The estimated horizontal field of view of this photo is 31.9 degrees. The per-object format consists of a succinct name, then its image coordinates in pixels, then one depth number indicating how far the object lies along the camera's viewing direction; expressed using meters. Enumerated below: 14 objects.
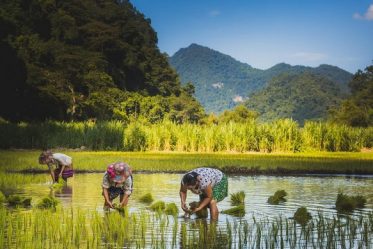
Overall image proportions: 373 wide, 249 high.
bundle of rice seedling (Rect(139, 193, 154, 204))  15.20
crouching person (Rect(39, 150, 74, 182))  18.72
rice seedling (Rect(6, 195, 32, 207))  13.88
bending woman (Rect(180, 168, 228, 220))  11.87
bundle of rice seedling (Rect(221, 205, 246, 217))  13.06
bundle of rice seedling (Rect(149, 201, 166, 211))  13.58
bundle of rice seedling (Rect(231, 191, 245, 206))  14.87
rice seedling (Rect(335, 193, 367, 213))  13.98
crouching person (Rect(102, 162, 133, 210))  13.10
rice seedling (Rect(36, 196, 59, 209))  13.48
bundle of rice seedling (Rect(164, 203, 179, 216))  13.15
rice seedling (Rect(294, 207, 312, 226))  12.23
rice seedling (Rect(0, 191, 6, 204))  14.06
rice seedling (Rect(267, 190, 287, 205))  15.27
